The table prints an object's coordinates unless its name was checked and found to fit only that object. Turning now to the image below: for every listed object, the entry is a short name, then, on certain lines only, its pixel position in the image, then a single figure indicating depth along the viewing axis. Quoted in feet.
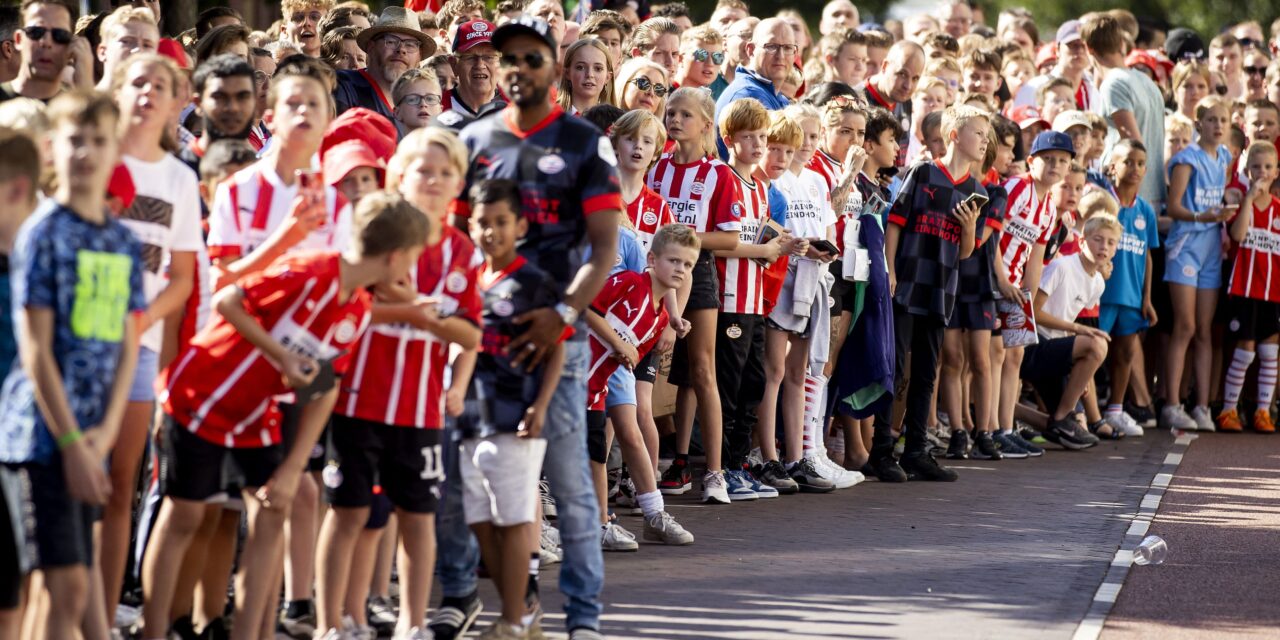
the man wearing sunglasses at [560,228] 39.65
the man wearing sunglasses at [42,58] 47.70
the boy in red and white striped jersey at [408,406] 37.63
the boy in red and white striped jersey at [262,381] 35.58
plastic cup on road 54.65
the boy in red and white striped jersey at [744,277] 62.44
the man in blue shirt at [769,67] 73.61
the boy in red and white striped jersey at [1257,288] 91.91
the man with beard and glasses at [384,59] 59.82
